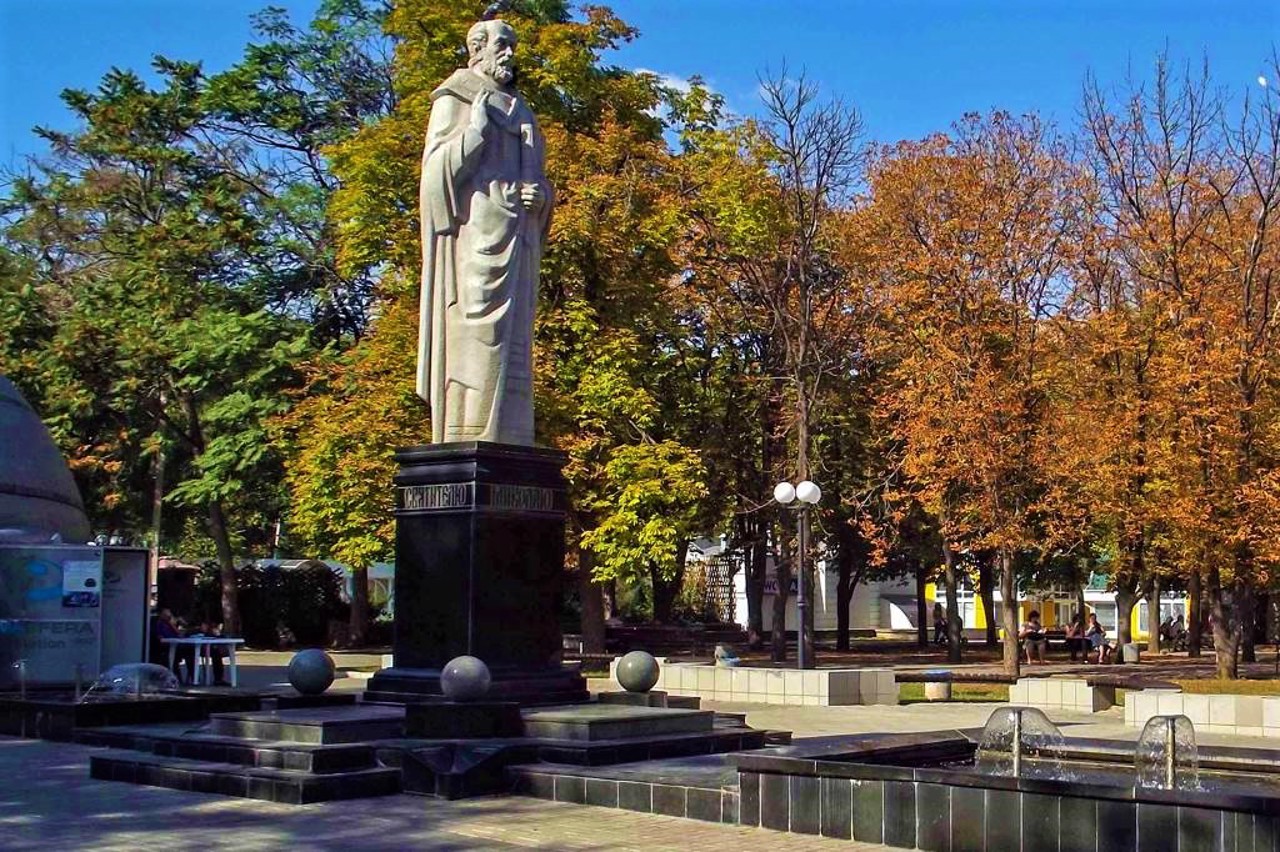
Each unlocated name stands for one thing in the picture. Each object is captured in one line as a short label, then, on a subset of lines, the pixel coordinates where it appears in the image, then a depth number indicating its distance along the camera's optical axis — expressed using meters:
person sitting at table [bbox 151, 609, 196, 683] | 22.92
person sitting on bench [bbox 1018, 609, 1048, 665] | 38.94
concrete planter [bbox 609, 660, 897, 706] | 22.52
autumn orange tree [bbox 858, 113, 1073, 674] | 30.89
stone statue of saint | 14.56
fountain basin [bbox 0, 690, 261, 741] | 16.06
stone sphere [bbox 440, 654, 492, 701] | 12.38
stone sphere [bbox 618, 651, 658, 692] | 15.02
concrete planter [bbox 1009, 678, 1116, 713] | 22.17
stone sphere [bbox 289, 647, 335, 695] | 15.03
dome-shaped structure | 22.05
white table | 21.64
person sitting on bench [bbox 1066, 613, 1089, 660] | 40.16
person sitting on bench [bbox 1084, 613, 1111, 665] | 38.19
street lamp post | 22.11
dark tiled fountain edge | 8.20
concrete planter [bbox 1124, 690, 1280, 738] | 18.48
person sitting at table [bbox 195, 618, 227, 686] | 23.09
